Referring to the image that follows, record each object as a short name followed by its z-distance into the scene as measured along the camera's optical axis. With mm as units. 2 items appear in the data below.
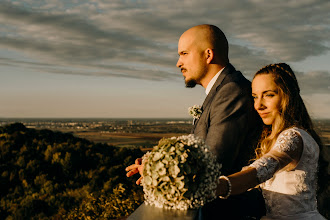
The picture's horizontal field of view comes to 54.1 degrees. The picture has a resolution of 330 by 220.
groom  3598
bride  2709
